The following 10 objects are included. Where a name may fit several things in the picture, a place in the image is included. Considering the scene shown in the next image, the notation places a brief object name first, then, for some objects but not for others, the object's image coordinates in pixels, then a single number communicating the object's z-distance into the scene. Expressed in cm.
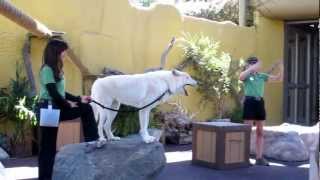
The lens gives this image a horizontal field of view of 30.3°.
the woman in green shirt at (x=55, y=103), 595
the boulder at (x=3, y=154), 874
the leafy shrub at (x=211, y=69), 1234
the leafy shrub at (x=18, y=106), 895
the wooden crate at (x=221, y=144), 827
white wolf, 623
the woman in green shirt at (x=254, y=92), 819
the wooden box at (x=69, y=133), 935
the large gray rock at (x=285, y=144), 933
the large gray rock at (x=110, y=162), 604
